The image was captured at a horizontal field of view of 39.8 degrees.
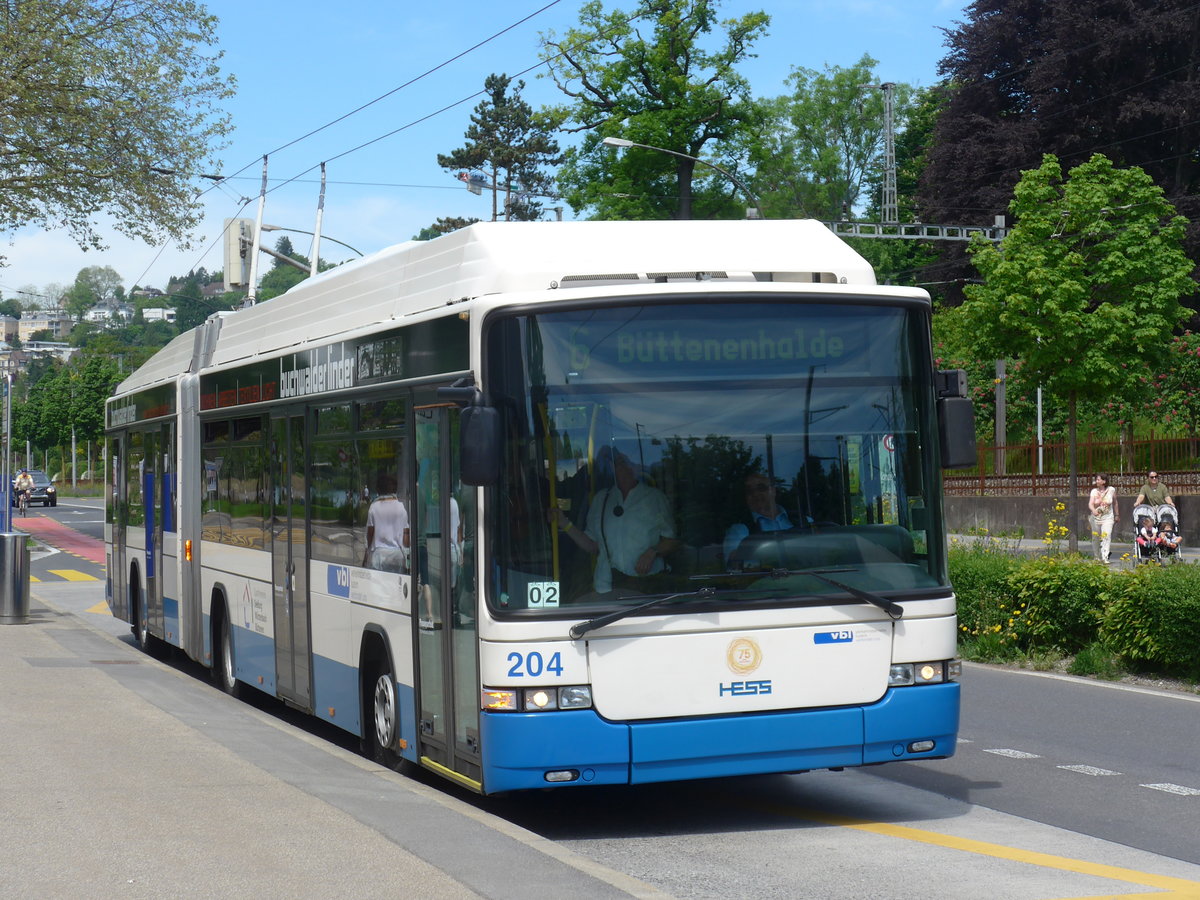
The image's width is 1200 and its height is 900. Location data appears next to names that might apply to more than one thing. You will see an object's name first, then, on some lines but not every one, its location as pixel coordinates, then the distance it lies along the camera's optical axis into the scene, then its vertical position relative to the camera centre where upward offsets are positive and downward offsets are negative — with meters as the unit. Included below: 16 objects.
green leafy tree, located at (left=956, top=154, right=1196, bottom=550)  29.56 +3.33
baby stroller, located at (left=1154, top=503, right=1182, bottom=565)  28.05 -1.15
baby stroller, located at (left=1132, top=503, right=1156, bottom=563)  28.72 -1.11
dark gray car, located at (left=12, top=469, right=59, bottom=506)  77.69 -0.43
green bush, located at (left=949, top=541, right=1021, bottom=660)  15.59 -1.31
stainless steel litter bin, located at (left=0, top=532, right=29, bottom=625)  20.31 -1.23
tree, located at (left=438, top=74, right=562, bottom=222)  79.81 +15.79
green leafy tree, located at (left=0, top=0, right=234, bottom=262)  21.59 +4.97
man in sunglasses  7.62 -0.27
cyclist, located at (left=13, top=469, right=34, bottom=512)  69.50 -0.16
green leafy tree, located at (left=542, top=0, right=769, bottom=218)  54.56 +12.42
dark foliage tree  43.97 +10.33
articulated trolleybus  7.62 -0.17
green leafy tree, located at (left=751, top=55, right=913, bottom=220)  79.65 +16.13
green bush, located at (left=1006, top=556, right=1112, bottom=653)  14.69 -1.22
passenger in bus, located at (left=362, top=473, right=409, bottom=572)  9.05 -0.30
